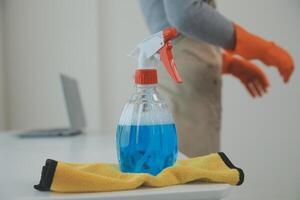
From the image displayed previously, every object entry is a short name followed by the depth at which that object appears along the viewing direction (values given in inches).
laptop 57.2
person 46.3
